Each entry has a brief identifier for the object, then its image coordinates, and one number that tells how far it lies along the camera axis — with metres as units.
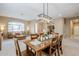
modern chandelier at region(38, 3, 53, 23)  2.02
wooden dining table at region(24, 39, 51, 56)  1.93
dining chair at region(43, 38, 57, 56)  2.09
